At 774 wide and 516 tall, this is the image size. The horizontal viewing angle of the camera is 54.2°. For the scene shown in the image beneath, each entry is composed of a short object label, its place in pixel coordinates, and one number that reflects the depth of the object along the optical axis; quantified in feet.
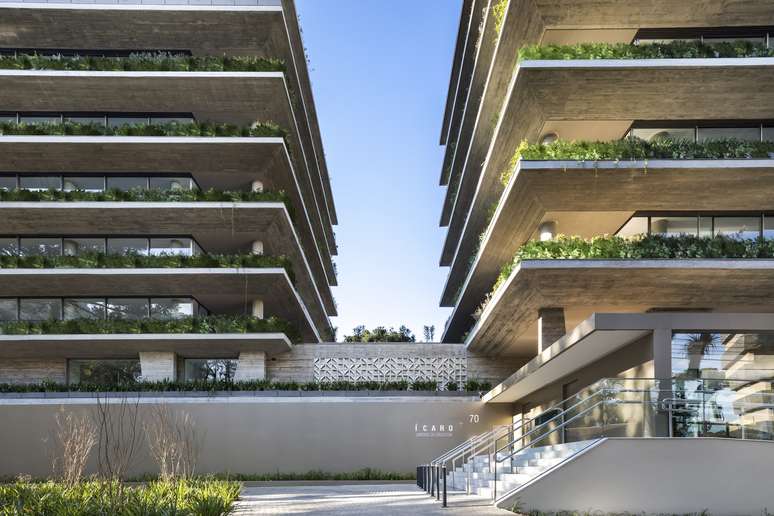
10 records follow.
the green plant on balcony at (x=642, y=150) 68.59
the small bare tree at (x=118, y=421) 89.66
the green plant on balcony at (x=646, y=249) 68.54
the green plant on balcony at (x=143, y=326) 96.94
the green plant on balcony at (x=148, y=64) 98.12
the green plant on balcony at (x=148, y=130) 98.37
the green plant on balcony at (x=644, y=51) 68.39
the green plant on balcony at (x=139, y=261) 96.99
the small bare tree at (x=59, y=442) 89.96
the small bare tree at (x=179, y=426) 89.16
